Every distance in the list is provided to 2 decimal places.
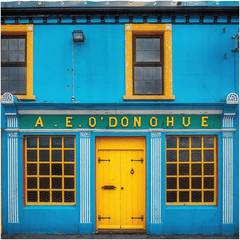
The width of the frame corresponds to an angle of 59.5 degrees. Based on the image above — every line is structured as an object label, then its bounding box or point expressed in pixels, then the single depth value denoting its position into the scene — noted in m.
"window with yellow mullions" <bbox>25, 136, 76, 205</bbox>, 5.82
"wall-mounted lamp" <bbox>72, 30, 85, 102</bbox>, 5.49
